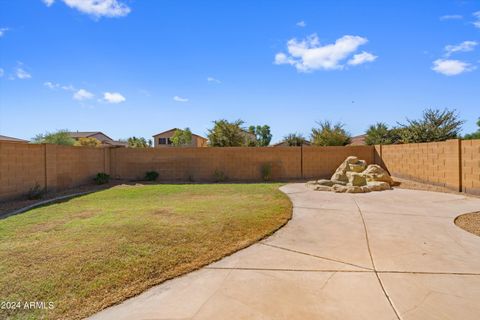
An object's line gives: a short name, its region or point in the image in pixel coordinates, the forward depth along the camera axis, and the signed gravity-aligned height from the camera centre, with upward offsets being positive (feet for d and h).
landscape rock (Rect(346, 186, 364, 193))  35.12 -4.14
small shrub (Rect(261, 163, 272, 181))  50.75 -2.80
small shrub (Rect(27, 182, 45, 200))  32.86 -3.99
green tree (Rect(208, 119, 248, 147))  71.15 +5.40
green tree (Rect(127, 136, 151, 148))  143.02 +7.67
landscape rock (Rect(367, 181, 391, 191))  37.19 -3.97
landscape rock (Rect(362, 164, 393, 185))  41.11 -2.84
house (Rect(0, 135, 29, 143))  65.64 +4.70
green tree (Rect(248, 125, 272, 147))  181.78 +15.56
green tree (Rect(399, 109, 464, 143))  53.62 +4.94
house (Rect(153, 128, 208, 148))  164.11 +10.54
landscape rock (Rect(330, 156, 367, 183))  44.56 -2.00
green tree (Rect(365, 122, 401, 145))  66.23 +4.64
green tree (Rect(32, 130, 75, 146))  68.69 +4.92
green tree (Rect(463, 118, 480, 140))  62.91 +4.21
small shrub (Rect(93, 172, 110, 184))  46.44 -3.33
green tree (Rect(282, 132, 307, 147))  82.20 +4.63
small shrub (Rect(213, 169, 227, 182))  50.97 -3.45
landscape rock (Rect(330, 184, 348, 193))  35.65 -4.13
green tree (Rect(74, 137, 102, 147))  82.79 +4.57
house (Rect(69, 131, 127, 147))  160.86 +12.98
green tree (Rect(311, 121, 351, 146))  66.69 +4.58
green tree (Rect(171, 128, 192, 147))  133.08 +8.88
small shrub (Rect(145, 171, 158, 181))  50.60 -3.28
